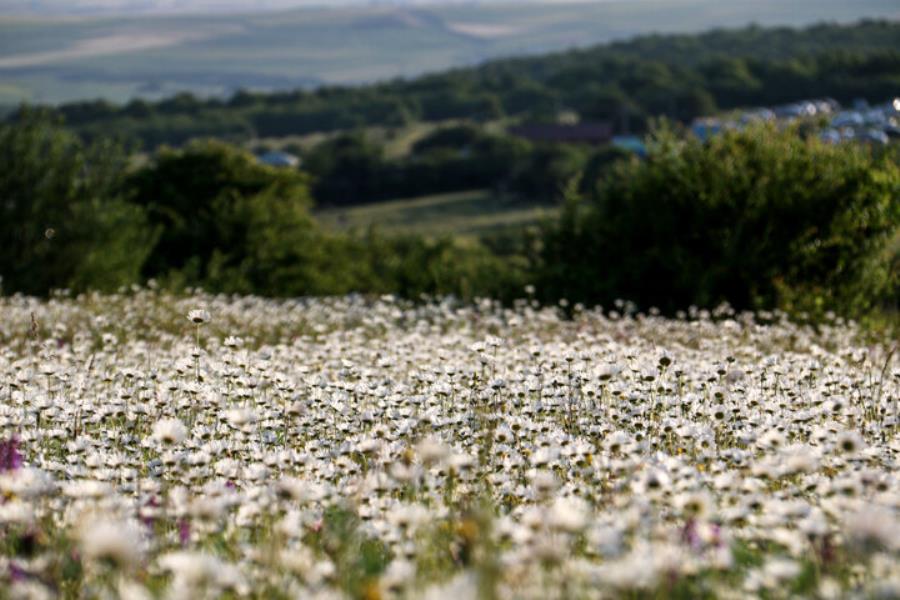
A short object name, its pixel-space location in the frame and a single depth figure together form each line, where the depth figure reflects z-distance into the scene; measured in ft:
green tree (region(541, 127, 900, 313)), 110.52
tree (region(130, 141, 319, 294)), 189.57
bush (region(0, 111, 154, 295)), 147.54
